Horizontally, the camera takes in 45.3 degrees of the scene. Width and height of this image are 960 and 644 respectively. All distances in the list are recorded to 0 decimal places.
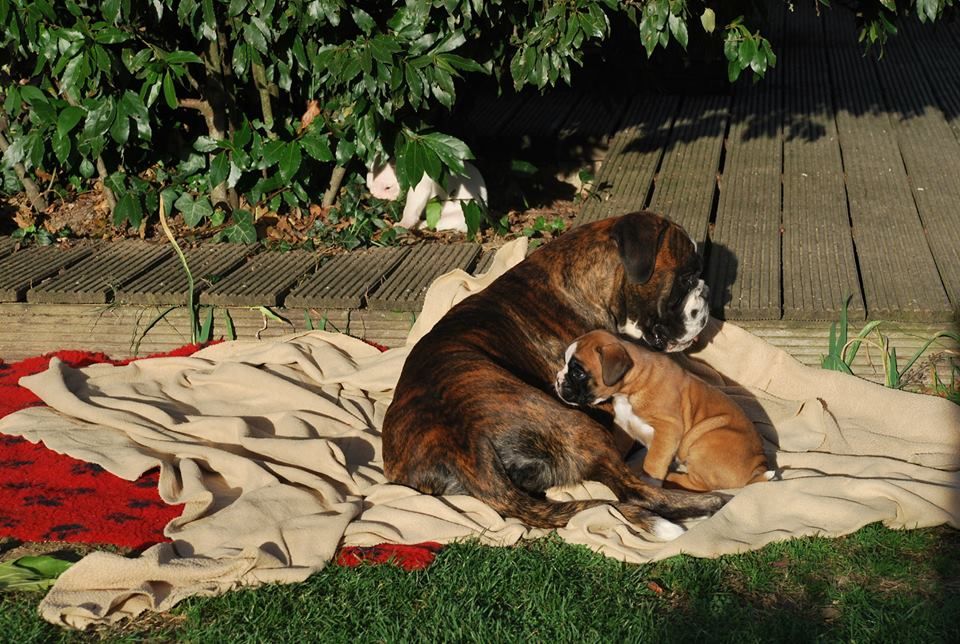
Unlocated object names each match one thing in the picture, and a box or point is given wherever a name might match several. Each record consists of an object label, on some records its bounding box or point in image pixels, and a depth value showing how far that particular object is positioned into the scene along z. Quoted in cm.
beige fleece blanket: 415
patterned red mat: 431
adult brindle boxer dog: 439
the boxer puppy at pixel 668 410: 467
